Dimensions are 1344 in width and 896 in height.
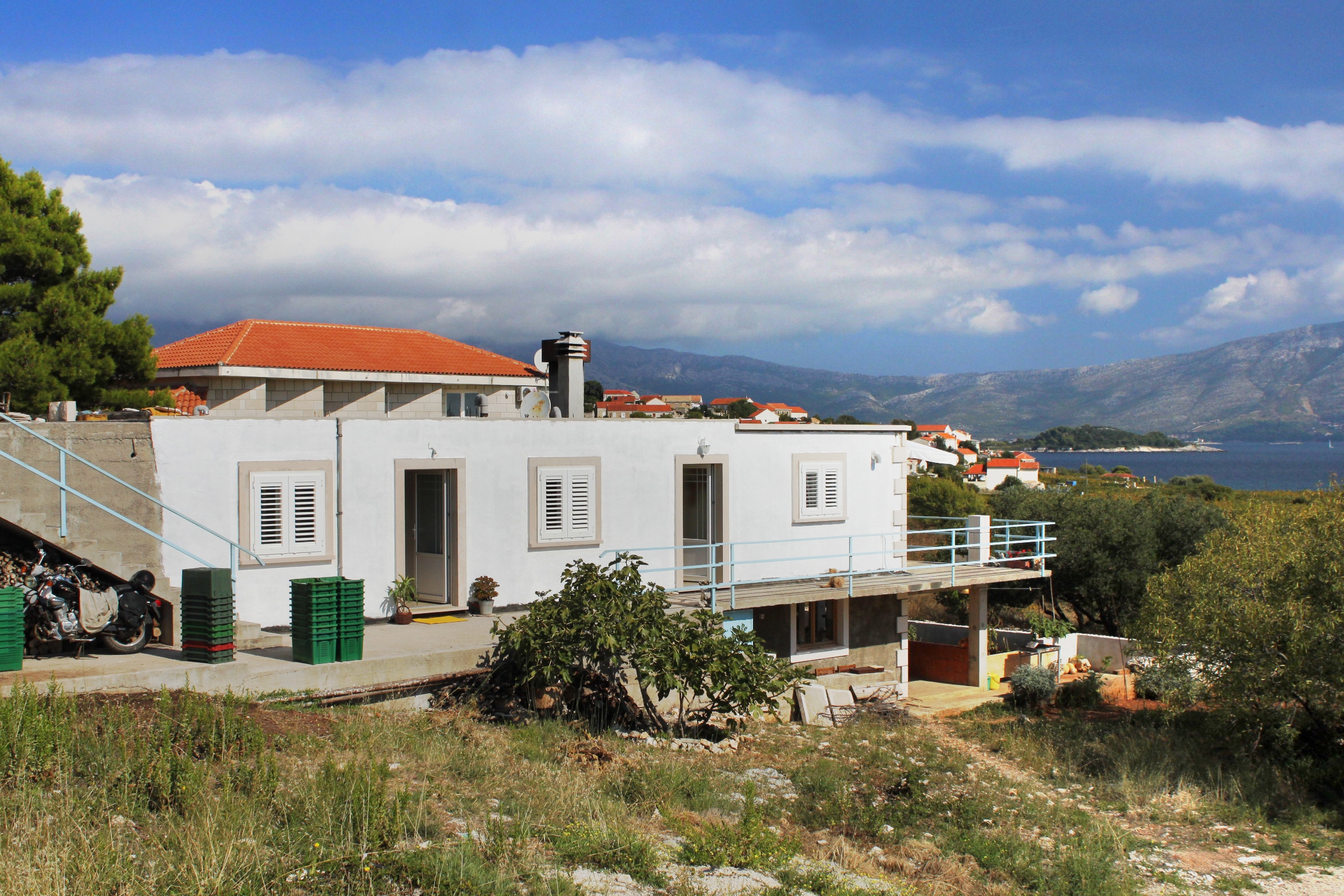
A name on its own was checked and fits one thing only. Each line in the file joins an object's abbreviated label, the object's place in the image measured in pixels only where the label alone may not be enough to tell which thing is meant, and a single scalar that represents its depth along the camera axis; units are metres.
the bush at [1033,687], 19.19
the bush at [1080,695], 19.73
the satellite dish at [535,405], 18.33
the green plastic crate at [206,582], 10.82
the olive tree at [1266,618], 14.17
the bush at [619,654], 12.05
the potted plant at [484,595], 15.46
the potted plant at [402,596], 14.63
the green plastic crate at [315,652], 11.38
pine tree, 19.36
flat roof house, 13.20
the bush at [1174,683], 16.56
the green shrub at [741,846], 7.61
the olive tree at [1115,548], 27.91
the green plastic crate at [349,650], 11.59
